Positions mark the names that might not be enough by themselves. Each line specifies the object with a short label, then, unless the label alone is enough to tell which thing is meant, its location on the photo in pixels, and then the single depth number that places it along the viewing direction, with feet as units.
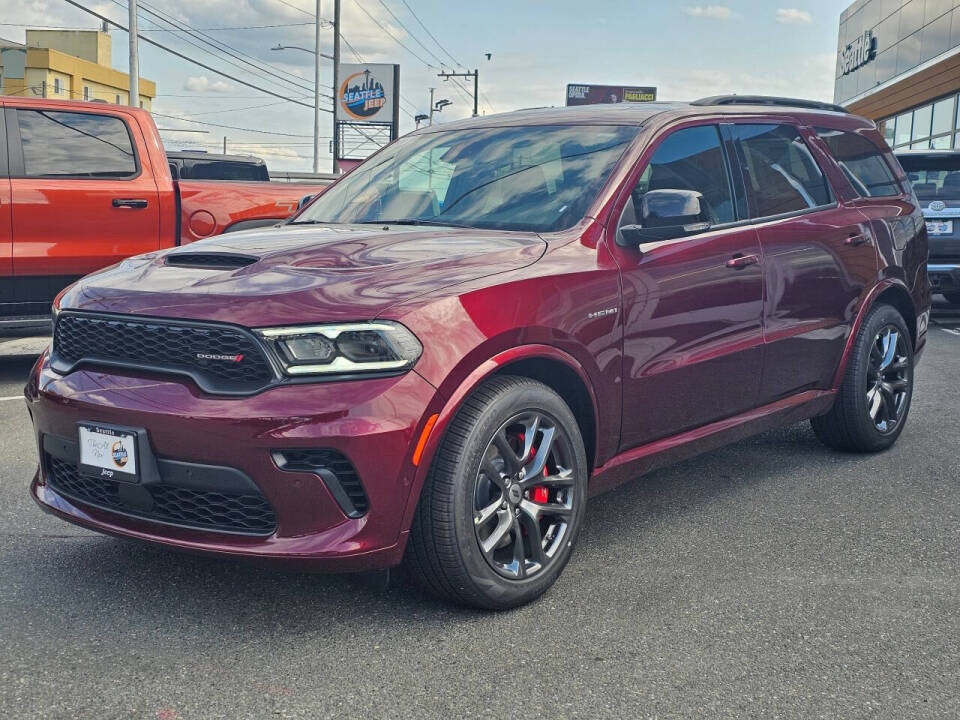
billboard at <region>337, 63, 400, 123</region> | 196.24
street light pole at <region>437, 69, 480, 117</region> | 291.17
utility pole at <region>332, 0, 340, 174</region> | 131.23
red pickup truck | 25.00
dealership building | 87.92
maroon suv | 10.37
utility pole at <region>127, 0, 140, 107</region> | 86.94
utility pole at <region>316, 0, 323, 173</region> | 143.84
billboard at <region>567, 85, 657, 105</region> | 280.72
